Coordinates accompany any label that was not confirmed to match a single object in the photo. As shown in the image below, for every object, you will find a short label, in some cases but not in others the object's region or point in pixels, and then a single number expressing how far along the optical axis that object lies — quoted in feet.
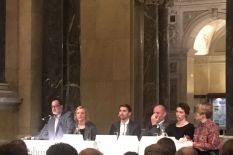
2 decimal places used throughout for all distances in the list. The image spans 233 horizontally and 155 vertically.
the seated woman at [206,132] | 23.06
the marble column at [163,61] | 49.90
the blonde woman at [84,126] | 26.91
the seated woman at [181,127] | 24.80
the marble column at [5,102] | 35.40
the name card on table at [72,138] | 24.09
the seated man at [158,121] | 25.71
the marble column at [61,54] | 36.19
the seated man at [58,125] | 28.58
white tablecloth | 23.21
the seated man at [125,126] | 27.12
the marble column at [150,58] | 46.57
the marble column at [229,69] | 30.04
